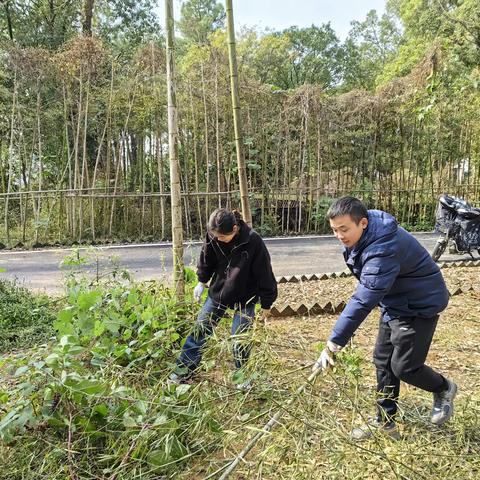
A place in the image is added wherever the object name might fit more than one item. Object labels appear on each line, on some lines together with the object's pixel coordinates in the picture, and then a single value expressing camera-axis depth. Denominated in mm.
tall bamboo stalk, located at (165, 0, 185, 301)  3172
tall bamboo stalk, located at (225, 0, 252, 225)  3655
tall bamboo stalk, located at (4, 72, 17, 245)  8914
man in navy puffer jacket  2090
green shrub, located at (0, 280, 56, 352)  3852
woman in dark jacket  2771
